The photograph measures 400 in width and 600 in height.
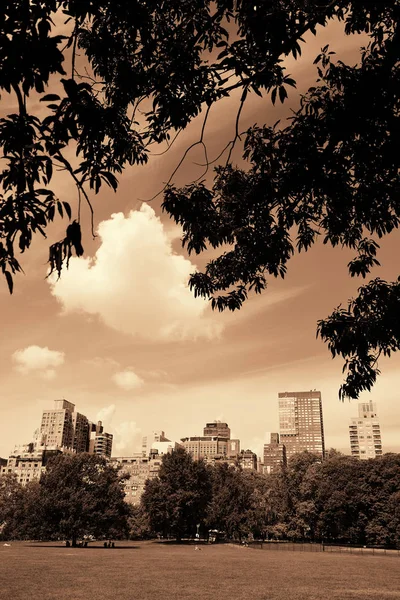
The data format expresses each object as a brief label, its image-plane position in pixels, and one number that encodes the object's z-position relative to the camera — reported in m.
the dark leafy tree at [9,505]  99.84
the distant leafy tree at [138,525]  106.70
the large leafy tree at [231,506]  96.32
